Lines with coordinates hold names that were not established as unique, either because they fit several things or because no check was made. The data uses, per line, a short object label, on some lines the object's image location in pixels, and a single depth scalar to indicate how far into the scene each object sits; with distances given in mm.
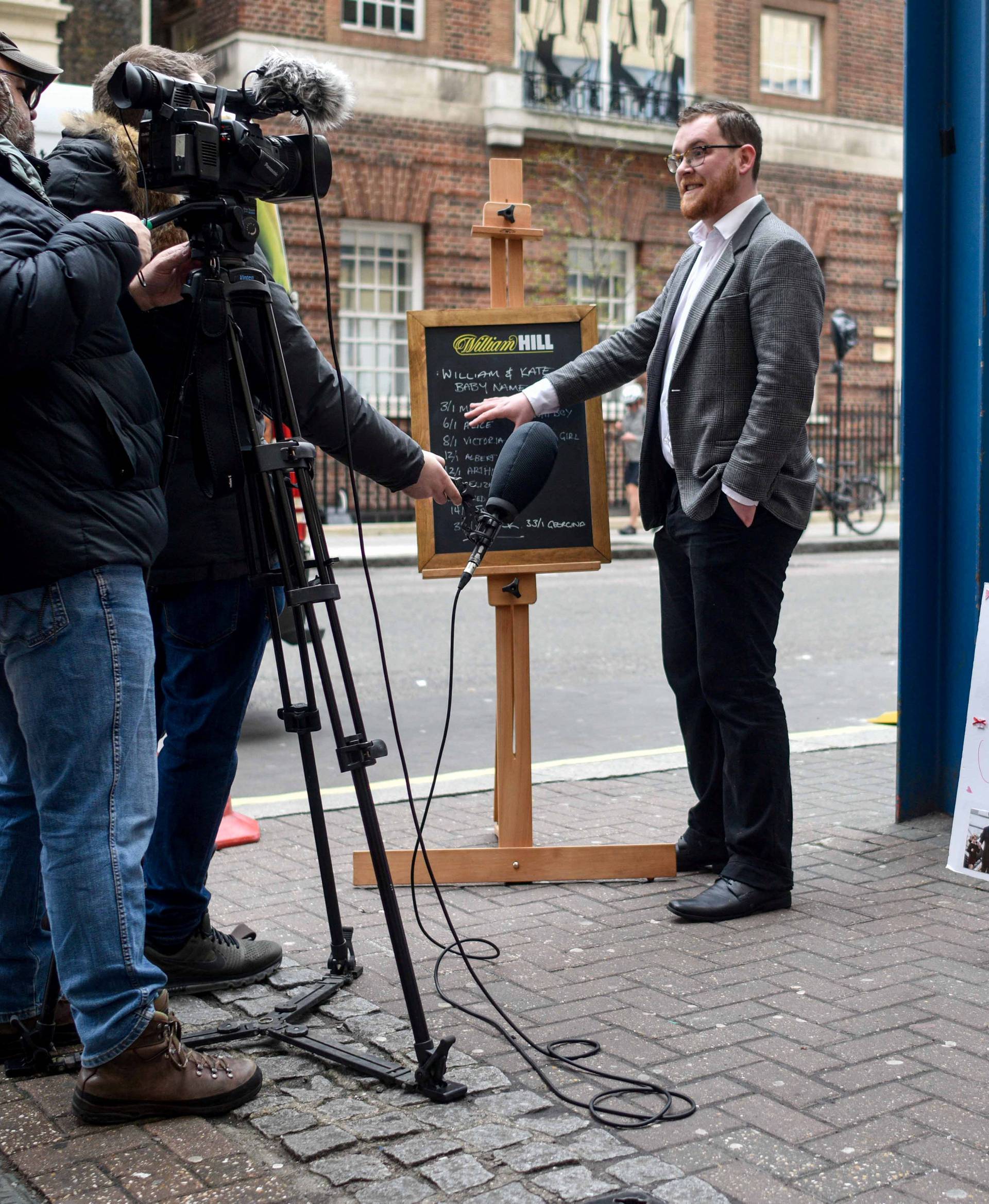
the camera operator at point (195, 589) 3127
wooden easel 4367
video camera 2730
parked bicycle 20781
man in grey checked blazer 3957
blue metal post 4844
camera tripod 2820
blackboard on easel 4492
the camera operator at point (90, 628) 2619
